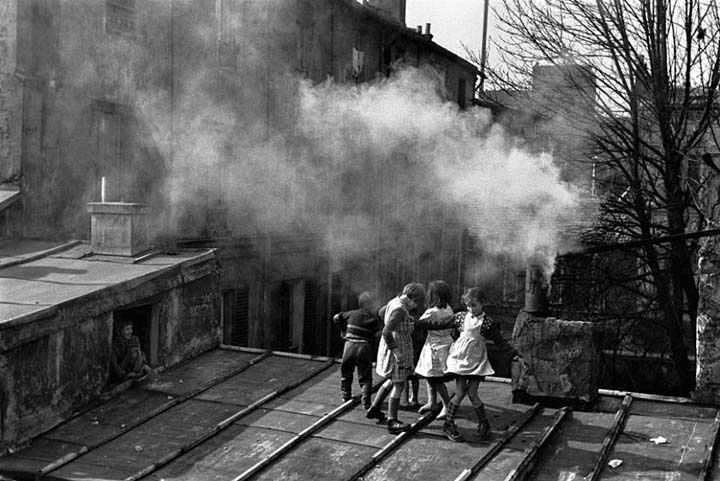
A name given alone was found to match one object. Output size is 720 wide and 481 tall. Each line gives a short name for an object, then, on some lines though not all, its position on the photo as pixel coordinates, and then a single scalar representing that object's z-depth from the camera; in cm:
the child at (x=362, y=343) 924
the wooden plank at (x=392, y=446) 755
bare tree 1461
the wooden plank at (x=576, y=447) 752
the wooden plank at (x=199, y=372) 1023
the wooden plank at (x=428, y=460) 751
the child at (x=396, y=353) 855
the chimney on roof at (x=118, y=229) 1126
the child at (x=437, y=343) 865
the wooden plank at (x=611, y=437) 741
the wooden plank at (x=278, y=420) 877
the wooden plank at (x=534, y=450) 731
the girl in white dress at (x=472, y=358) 823
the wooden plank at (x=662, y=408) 875
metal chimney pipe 984
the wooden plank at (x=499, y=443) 740
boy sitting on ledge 1027
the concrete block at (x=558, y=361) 919
